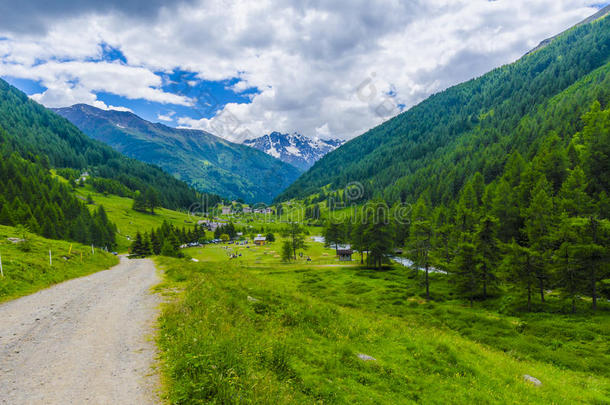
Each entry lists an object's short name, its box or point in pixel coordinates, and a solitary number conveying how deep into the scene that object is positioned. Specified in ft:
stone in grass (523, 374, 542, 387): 46.32
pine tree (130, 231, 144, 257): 281.02
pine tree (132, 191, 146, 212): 581.12
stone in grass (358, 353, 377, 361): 42.37
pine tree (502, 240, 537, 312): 121.60
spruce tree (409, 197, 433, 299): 168.45
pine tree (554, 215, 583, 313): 110.22
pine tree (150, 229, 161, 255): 311.80
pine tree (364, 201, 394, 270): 243.40
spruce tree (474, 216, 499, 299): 140.46
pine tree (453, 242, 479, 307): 144.02
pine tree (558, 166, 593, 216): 144.01
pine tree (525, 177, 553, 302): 122.62
